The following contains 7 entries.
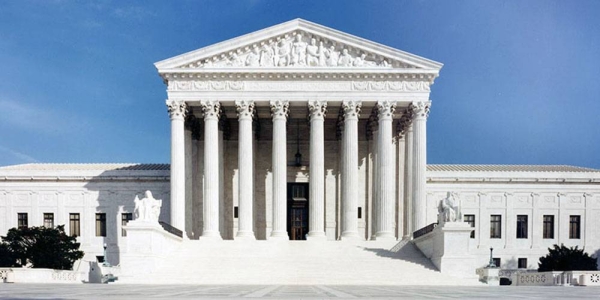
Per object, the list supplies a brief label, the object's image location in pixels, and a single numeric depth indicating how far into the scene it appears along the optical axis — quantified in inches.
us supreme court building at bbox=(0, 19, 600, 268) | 1734.7
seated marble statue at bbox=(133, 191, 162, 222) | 1432.1
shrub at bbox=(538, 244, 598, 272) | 1593.0
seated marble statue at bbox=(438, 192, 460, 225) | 1347.2
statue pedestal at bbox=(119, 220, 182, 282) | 1336.1
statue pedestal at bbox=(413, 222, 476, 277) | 1312.7
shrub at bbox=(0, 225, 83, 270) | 1562.5
